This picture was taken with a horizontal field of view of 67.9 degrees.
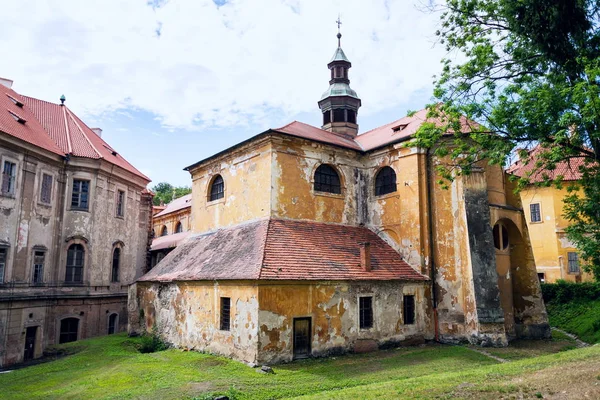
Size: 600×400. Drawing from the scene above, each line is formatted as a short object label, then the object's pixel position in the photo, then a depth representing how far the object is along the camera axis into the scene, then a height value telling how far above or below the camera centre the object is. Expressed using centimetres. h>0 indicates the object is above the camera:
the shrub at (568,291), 2283 -64
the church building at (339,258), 1496 +87
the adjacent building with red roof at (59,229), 2023 +276
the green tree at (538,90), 1046 +467
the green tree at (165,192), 6394 +1354
